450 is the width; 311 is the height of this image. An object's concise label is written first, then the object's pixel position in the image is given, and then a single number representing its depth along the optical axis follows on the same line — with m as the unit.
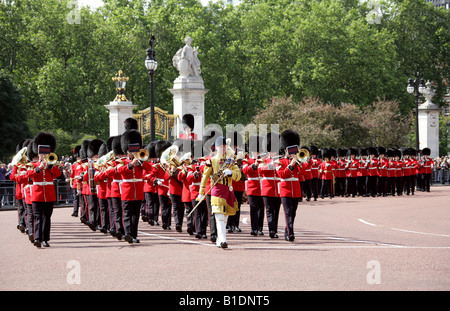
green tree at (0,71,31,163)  39.25
